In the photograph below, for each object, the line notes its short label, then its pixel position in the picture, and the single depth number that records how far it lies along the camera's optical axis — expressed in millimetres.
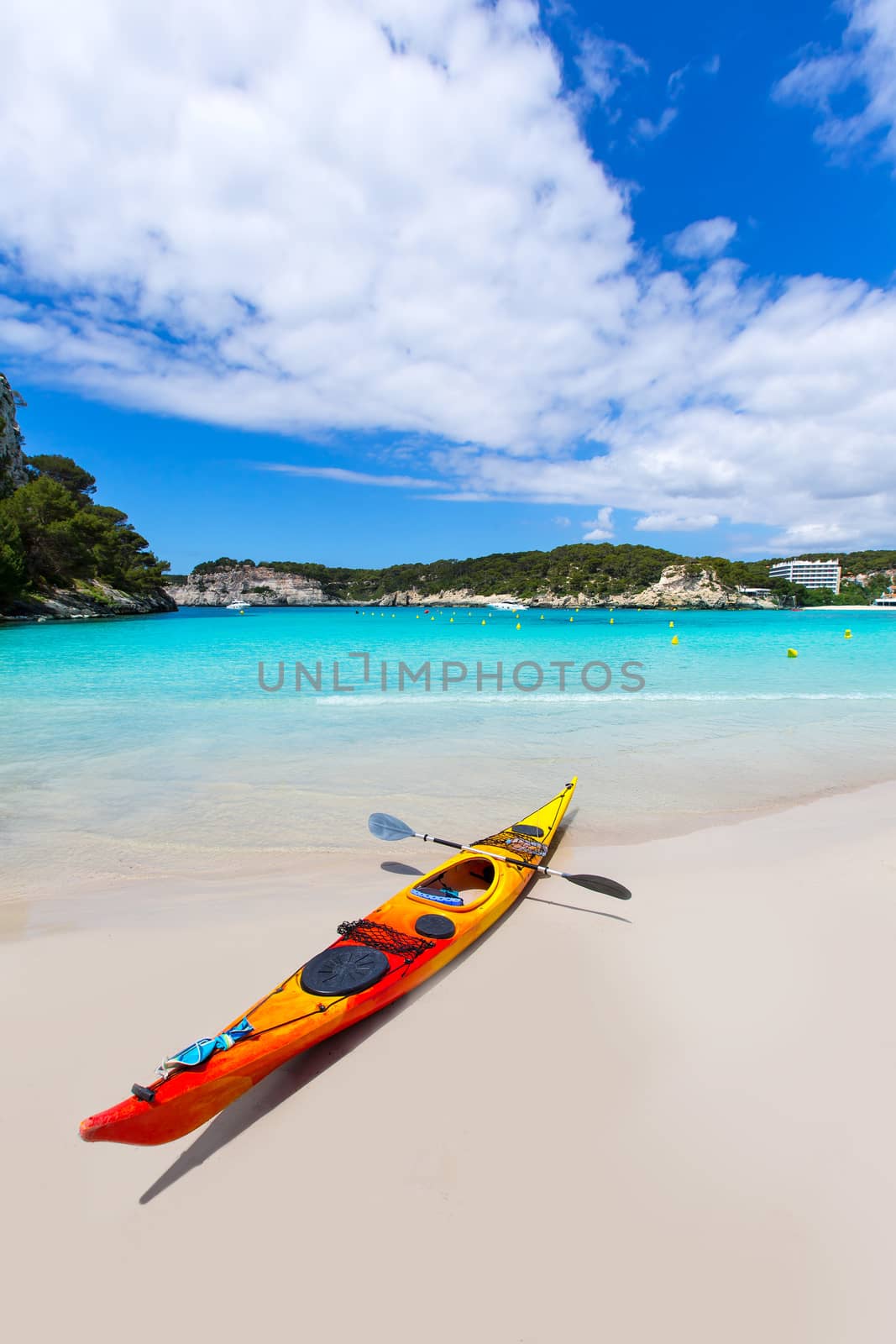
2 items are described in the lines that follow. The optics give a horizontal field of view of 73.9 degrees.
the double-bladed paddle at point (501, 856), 5152
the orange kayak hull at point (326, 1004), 2690
